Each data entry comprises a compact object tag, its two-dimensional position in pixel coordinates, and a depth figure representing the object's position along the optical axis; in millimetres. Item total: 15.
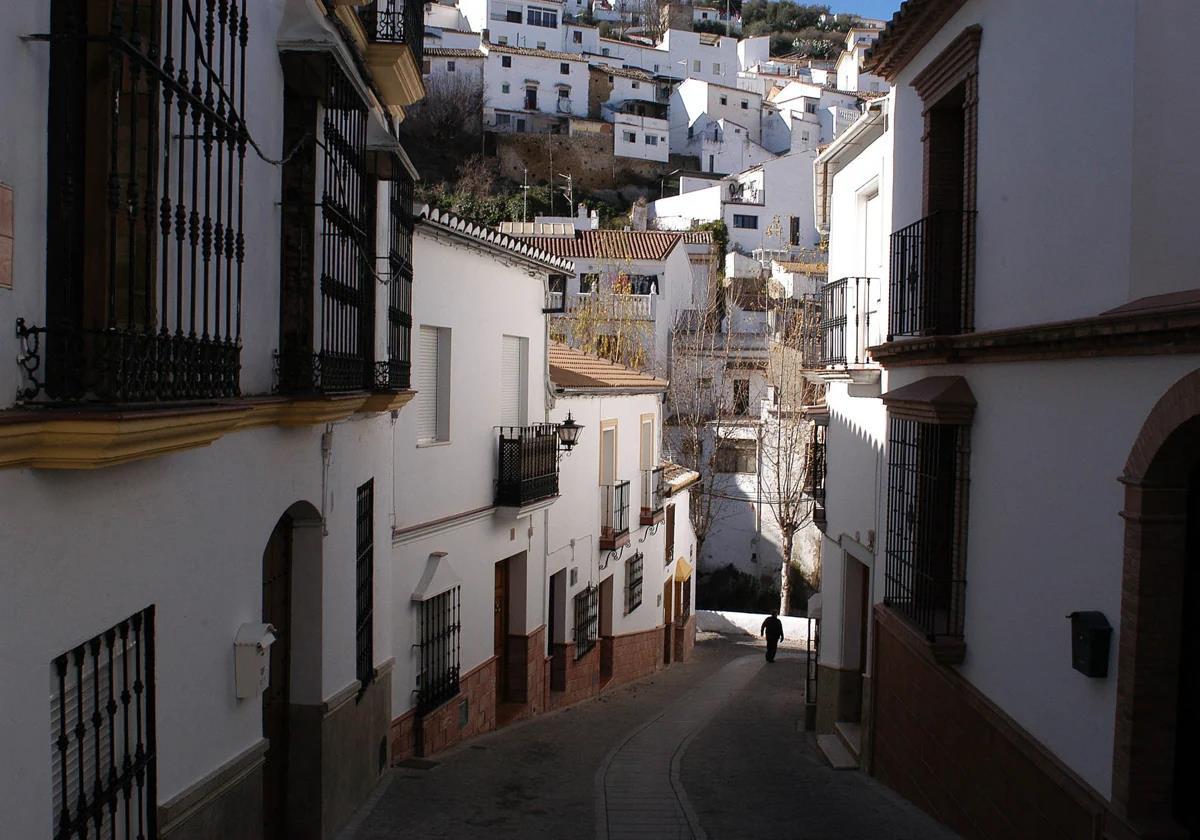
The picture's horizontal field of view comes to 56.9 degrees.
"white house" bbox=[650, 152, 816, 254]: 55312
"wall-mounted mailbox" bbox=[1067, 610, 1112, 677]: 5906
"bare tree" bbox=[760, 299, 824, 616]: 29422
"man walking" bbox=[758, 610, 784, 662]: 23205
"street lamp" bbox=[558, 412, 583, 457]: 15633
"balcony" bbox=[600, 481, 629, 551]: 18969
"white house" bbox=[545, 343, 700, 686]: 17188
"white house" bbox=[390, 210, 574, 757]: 11562
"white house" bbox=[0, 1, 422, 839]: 3652
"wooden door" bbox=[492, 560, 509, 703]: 14812
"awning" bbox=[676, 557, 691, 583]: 25234
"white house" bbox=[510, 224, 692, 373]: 35531
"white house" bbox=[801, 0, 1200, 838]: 5555
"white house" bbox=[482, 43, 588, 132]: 69500
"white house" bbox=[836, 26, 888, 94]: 82188
